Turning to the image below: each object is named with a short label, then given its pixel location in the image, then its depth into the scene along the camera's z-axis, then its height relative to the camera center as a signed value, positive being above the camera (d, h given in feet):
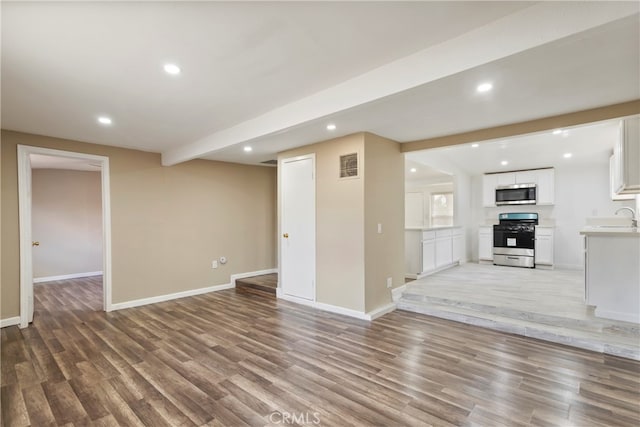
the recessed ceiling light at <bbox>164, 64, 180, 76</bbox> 7.19 +3.48
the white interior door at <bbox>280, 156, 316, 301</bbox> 14.65 -0.84
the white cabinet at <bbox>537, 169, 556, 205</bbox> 22.00 +1.76
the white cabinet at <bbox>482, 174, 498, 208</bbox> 24.30 +1.64
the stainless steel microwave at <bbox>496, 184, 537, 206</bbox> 22.56 +1.23
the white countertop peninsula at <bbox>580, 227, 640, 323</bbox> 10.07 -2.18
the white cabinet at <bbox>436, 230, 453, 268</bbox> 19.83 -2.56
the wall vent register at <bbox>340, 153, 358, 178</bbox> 12.87 +1.98
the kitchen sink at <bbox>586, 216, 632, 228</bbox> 16.01 -0.66
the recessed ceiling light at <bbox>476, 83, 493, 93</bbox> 7.92 +3.30
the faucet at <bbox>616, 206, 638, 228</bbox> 14.70 -0.67
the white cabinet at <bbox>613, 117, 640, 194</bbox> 10.78 +2.06
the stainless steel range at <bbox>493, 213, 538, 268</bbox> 21.80 -2.17
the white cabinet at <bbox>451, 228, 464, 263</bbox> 22.30 -2.58
